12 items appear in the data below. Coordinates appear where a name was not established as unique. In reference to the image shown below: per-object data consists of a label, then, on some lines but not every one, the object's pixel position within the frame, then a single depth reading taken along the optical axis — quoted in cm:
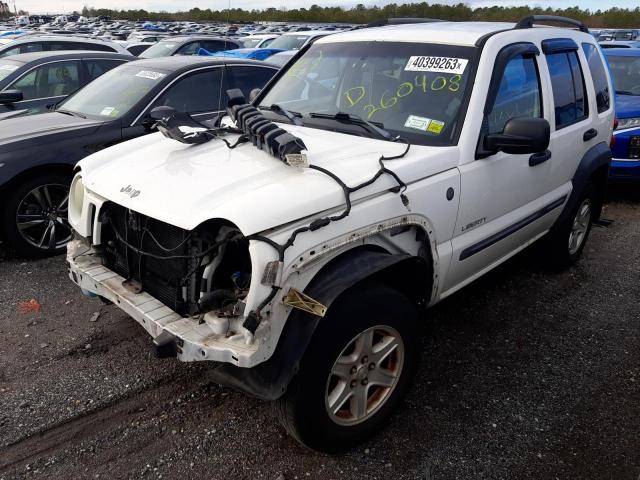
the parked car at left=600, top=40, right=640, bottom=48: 972
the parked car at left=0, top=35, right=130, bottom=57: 980
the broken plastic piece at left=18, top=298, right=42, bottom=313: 416
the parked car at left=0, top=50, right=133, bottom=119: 708
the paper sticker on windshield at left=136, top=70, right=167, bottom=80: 562
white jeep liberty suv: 232
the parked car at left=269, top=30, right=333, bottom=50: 1617
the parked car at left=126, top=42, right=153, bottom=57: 1754
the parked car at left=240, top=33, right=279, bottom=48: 1720
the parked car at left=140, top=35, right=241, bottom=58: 1341
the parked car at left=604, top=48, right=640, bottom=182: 680
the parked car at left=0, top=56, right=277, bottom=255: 484
